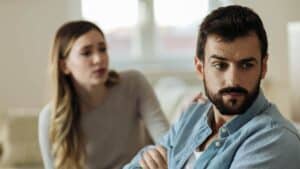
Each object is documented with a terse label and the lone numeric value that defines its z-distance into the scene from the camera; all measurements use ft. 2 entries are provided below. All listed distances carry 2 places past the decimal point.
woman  7.83
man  5.14
